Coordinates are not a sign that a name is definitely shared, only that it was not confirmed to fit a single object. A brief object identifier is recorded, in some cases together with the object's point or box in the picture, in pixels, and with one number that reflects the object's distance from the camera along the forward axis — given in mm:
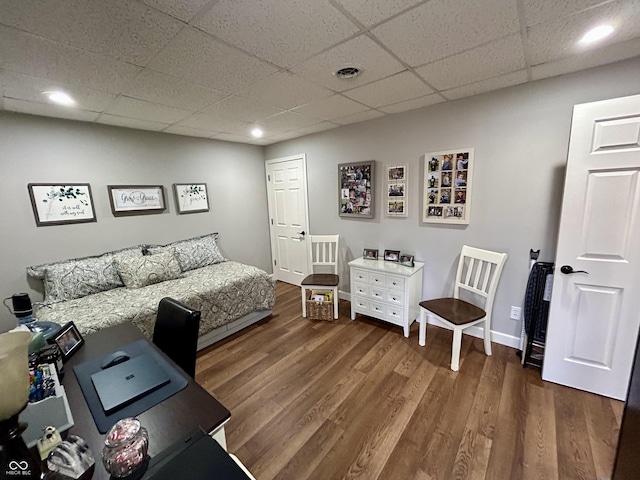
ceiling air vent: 1783
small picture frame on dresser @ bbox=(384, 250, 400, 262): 3025
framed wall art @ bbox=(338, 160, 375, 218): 3176
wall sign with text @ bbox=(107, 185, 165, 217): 2945
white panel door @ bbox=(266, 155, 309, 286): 3934
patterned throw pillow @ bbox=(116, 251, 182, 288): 2780
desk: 821
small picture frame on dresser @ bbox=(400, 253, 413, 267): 2860
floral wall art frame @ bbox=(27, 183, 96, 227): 2494
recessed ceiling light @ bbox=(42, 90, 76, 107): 1966
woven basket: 3105
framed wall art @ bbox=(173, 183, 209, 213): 3428
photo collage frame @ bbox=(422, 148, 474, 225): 2494
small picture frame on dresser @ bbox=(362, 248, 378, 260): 3184
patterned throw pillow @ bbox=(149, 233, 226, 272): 3285
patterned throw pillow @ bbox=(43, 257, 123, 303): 2467
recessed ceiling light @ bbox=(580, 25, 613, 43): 1411
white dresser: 2686
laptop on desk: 975
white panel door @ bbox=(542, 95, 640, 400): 1642
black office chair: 1325
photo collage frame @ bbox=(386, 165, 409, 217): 2910
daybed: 2254
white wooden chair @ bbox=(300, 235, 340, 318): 3122
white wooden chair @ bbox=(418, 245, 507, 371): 2186
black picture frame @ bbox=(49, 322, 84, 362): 1234
